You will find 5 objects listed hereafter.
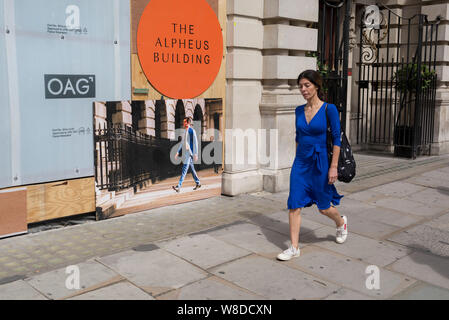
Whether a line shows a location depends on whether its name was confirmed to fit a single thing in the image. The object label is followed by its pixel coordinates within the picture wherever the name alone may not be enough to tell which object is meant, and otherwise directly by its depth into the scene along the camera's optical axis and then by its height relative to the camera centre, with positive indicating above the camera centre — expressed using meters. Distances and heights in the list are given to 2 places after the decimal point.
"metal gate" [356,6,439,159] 11.88 +0.26
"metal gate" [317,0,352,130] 9.25 +0.32
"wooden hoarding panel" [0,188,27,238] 5.57 -1.32
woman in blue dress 4.90 -0.63
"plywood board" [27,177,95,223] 5.81 -1.26
